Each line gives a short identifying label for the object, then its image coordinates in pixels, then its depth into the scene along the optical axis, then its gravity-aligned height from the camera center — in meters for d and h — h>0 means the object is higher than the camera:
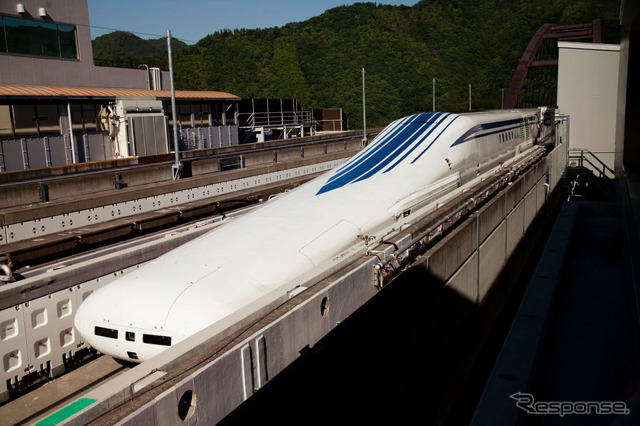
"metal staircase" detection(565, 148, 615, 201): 35.36 -4.31
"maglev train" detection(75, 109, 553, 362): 8.12 -2.19
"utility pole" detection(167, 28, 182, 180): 19.59 -0.45
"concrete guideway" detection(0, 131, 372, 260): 13.43 -2.09
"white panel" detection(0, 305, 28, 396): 9.20 -3.46
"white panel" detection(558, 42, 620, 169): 40.31 +1.70
